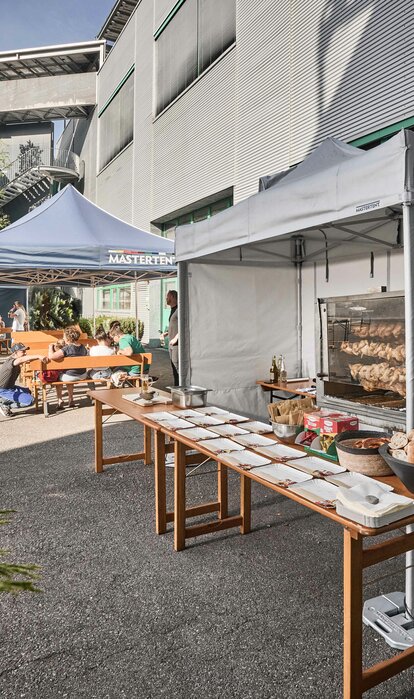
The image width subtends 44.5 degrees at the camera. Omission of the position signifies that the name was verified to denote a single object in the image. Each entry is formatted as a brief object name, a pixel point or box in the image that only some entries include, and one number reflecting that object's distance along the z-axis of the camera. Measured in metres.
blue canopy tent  7.84
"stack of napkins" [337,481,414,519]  1.87
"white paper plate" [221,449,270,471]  2.54
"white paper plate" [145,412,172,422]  3.62
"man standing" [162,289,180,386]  7.12
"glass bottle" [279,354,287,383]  5.89
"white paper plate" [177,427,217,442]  3.05
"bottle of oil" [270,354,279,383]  5.92
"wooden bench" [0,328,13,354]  17.50
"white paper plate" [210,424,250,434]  3.14
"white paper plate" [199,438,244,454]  2.77
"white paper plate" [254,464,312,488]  2.31
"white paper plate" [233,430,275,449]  2.91
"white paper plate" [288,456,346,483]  2.42
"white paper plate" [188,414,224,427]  3.43
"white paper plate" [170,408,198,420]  3.75
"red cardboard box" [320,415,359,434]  2.75
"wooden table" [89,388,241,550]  3.52
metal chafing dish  4.12
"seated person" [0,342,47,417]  7.79
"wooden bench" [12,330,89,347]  11.47
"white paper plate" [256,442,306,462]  2.71
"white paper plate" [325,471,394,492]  2.24
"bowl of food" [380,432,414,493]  2.11
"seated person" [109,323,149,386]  7.88
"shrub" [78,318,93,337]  22.88
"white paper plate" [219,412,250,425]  3.53
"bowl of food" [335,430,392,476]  2.38
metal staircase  28.55
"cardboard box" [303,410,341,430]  2.86
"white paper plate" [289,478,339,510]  2.06
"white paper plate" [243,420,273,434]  3.24
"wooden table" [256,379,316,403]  5.54
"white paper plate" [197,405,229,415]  3.81
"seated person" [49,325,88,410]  8.14
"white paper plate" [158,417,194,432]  3.32
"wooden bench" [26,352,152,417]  7.66
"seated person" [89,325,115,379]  8.37
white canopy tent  3.06
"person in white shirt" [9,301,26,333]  15.99
